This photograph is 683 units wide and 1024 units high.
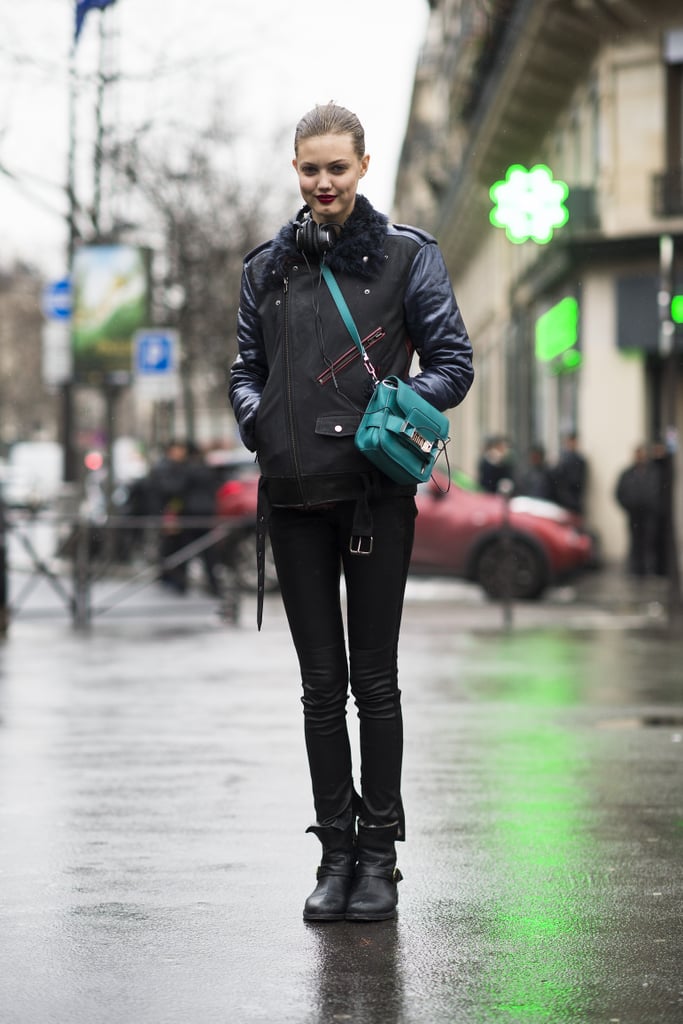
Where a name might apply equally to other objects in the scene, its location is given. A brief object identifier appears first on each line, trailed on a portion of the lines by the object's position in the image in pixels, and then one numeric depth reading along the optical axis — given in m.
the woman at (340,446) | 4.50
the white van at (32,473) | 49.00
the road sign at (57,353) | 24.81
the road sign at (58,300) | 27.14
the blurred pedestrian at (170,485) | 20.08
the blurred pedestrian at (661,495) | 20.66
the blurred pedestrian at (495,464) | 24.44
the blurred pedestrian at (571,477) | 24.27
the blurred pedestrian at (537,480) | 24.34
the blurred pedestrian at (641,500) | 21.44
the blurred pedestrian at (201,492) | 19.97
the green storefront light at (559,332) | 26.77
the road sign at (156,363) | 22.89
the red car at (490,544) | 18.28
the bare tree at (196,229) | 36.97
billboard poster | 23.44
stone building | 25.33
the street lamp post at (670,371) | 15.78
